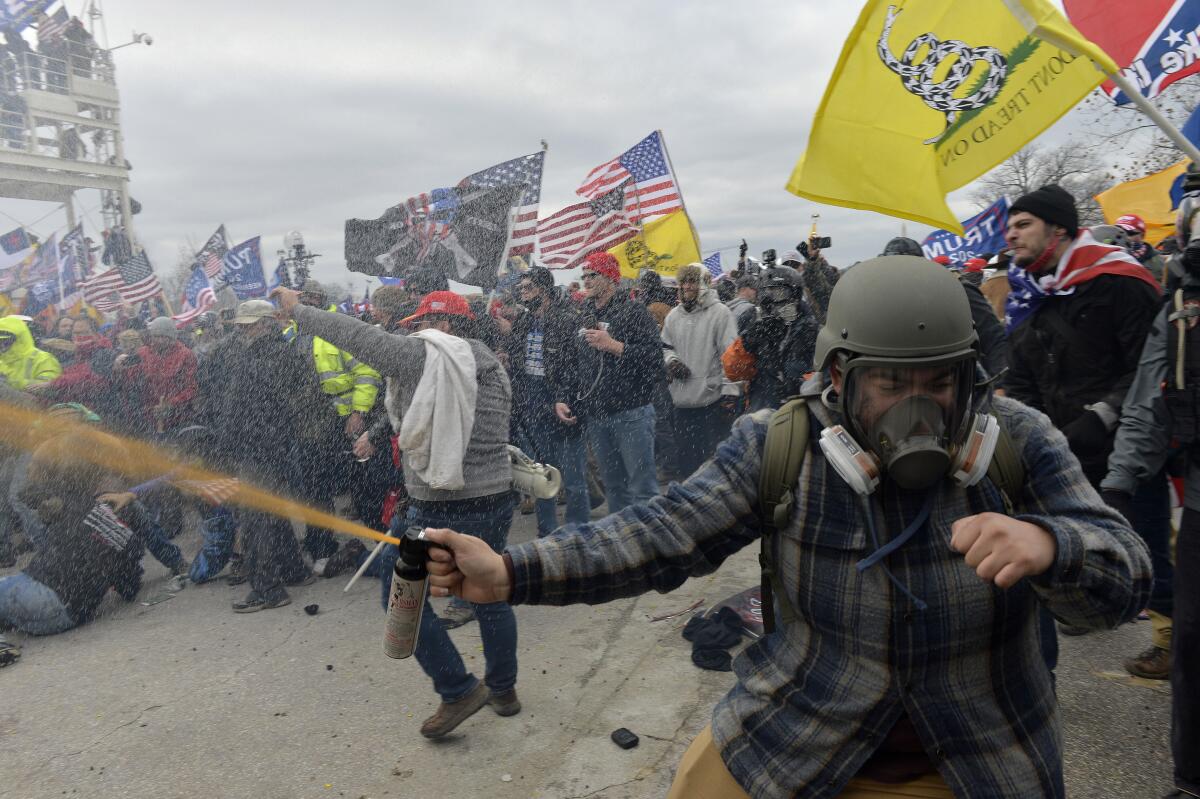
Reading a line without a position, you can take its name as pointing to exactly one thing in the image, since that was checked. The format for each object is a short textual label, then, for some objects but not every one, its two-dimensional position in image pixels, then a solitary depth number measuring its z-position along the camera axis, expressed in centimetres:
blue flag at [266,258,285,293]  1591
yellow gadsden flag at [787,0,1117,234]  349
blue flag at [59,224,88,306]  1866
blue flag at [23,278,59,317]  1692
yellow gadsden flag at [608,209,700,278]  1000
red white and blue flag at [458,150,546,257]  866
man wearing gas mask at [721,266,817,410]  615
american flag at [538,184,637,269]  1006
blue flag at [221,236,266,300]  1598
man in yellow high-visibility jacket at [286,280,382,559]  676
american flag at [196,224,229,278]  1733
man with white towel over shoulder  393
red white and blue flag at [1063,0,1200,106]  479
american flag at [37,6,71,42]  3275
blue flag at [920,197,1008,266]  927
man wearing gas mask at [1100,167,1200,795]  276
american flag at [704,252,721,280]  1895
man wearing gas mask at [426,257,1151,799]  156
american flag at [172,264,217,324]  1647
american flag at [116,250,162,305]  1614
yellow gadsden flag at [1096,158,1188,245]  895
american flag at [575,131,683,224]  1002
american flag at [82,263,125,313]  1620
